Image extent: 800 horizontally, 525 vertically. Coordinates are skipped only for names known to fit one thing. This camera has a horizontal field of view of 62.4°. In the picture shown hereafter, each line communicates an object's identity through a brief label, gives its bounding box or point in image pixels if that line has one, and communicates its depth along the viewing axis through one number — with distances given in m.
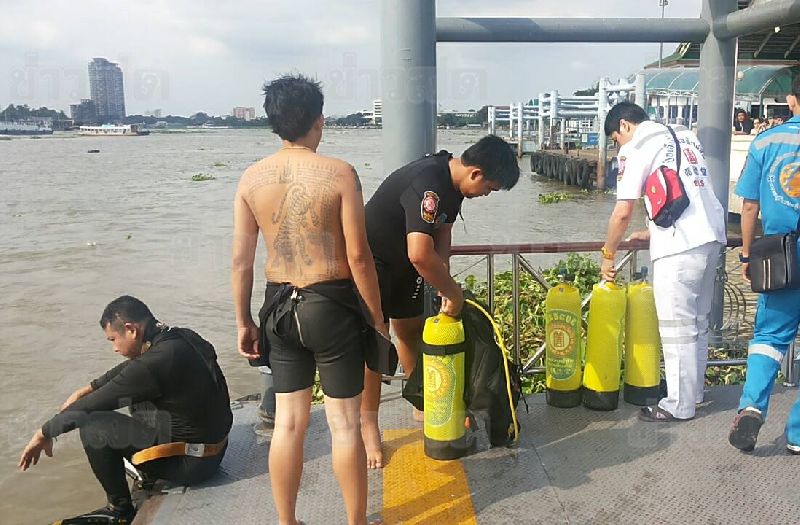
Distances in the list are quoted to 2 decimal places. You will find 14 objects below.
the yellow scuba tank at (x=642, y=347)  3.55
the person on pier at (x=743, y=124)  16.97
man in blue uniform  2.96
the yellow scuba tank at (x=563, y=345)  3.56
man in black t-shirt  2.69
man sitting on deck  2.95
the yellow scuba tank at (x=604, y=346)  3.52
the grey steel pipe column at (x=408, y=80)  3.52
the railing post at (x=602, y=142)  28.55
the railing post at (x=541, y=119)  40.03
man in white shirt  3.25
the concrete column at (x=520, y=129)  41.28
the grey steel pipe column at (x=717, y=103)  4.31
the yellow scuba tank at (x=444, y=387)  3.02
